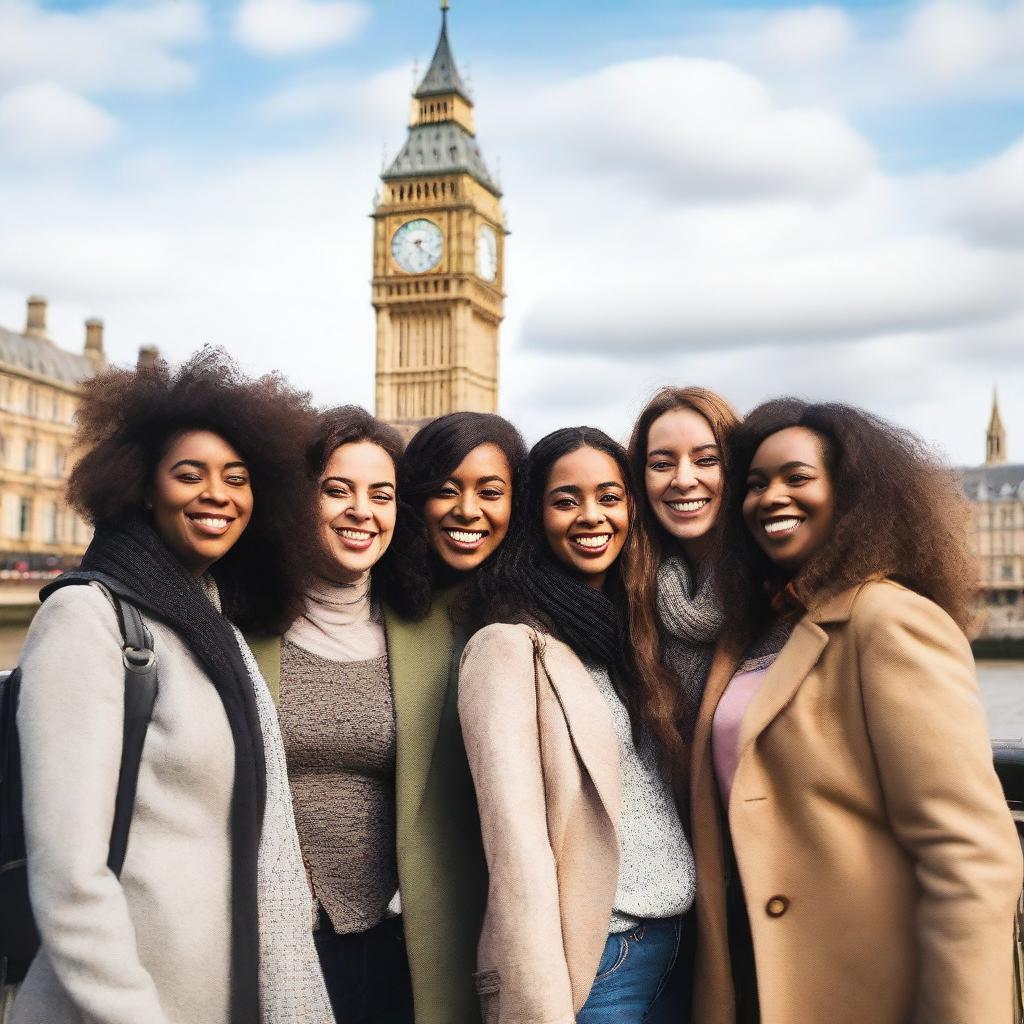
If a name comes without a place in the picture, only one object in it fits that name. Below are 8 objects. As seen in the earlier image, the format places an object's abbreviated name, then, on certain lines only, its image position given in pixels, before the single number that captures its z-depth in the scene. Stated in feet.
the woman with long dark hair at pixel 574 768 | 6.42
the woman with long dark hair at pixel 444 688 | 7.15
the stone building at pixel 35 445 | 96.12
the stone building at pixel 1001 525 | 164.25
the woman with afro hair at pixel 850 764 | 6.23
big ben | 146.30
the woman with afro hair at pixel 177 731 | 5.60
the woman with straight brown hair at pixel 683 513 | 7.93
